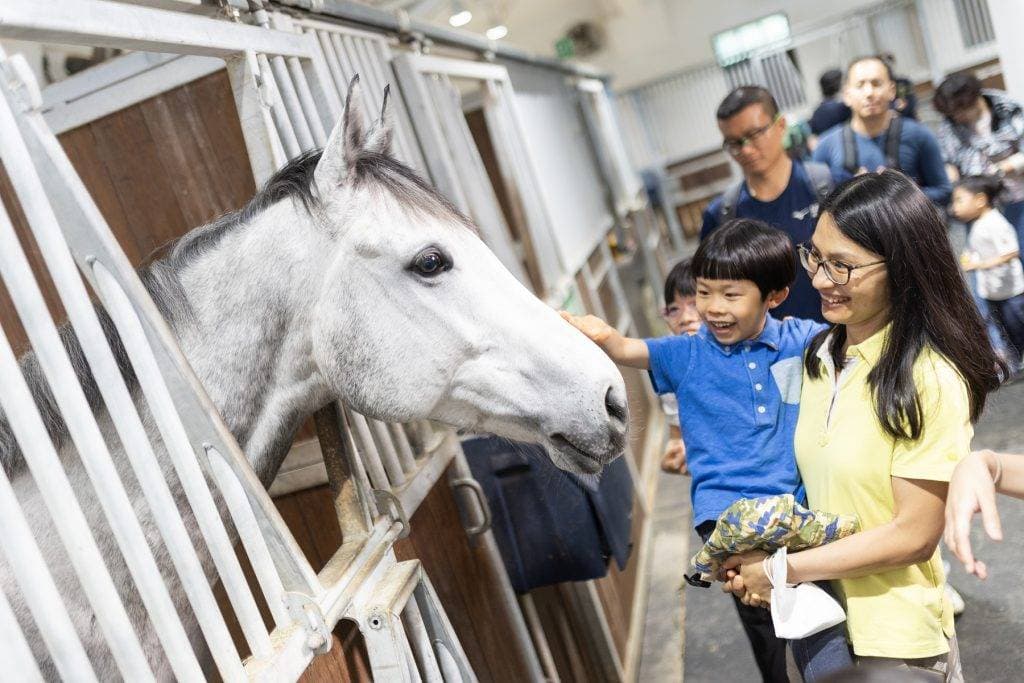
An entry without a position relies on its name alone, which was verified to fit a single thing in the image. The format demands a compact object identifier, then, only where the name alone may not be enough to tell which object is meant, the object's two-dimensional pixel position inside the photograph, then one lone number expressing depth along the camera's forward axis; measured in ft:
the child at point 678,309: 8.75
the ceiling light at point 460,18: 23.79
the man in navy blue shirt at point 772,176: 8.48
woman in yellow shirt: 4.70
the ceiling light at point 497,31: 26.37
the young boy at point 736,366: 5.77
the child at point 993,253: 13.62
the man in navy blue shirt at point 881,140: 11.09
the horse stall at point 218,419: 3.34
